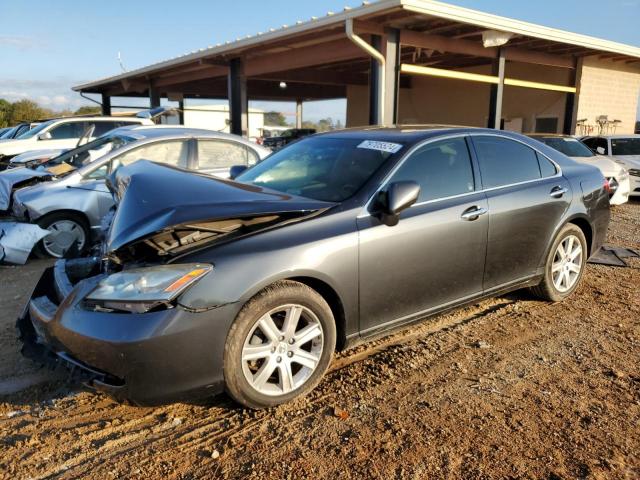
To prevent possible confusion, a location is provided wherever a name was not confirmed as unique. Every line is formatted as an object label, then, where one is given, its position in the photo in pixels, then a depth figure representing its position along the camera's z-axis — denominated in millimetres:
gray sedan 2576
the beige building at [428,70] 11016
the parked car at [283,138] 28855
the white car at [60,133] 11797
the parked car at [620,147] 11336
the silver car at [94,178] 6152
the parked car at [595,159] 9875
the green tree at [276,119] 92869
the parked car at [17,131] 15036
